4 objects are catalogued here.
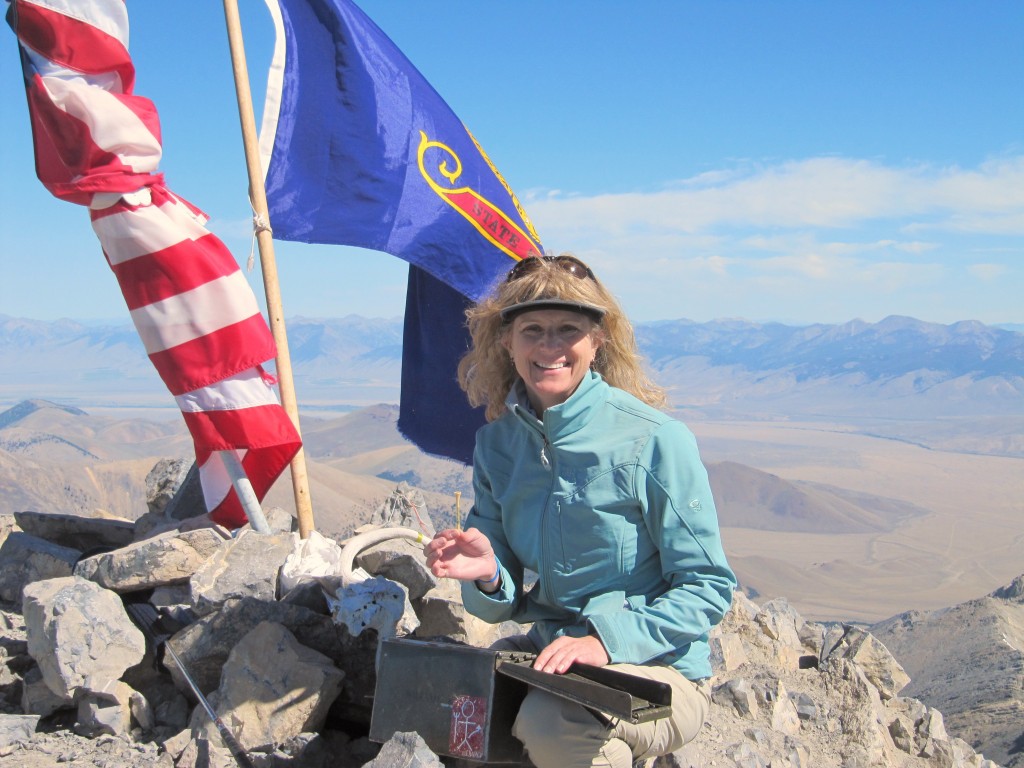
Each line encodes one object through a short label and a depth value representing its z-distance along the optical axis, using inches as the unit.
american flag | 187.5
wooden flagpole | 207.2
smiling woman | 122.6
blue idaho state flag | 231.5
